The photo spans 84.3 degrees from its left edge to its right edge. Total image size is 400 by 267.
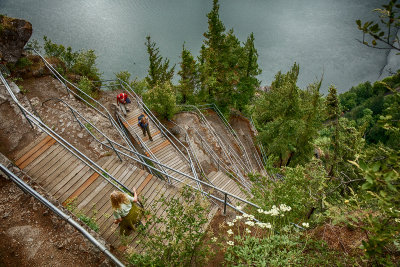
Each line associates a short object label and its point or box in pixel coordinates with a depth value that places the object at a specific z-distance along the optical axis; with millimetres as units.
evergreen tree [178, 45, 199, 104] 18531
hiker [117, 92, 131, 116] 12781
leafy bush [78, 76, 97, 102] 13155
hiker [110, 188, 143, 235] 4801
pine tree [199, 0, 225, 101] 17750
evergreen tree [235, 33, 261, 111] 19438
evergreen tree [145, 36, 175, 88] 20422
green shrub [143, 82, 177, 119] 14156
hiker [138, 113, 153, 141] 11266
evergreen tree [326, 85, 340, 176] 9669
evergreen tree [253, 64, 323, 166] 14297
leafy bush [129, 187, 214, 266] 3494
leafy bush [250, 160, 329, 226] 5224
